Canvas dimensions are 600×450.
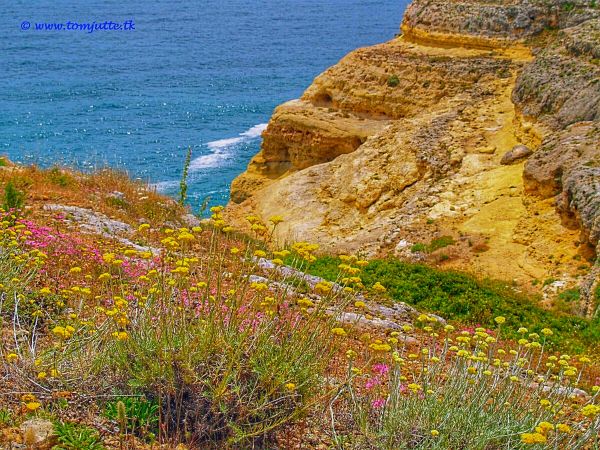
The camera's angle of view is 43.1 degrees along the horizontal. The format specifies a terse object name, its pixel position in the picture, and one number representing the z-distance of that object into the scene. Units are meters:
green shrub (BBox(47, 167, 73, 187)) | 17.14
